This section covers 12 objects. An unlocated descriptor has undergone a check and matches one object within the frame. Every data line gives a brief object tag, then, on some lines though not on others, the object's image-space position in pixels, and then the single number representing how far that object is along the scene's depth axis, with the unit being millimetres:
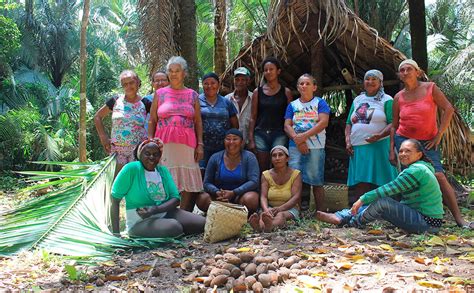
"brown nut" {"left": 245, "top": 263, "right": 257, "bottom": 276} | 3231
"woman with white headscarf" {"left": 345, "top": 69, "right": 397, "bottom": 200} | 5312
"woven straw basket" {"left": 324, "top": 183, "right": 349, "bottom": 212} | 5676
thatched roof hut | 6164
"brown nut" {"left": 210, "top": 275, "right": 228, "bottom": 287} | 3107
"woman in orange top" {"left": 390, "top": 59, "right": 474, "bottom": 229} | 4902
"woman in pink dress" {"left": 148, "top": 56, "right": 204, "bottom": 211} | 5098
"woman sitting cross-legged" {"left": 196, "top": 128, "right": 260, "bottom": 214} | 5078
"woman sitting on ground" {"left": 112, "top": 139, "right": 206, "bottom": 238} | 4404
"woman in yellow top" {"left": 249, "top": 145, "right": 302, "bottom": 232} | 4953
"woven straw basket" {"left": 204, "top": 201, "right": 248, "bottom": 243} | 4297
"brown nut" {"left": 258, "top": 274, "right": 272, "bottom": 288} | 3059
